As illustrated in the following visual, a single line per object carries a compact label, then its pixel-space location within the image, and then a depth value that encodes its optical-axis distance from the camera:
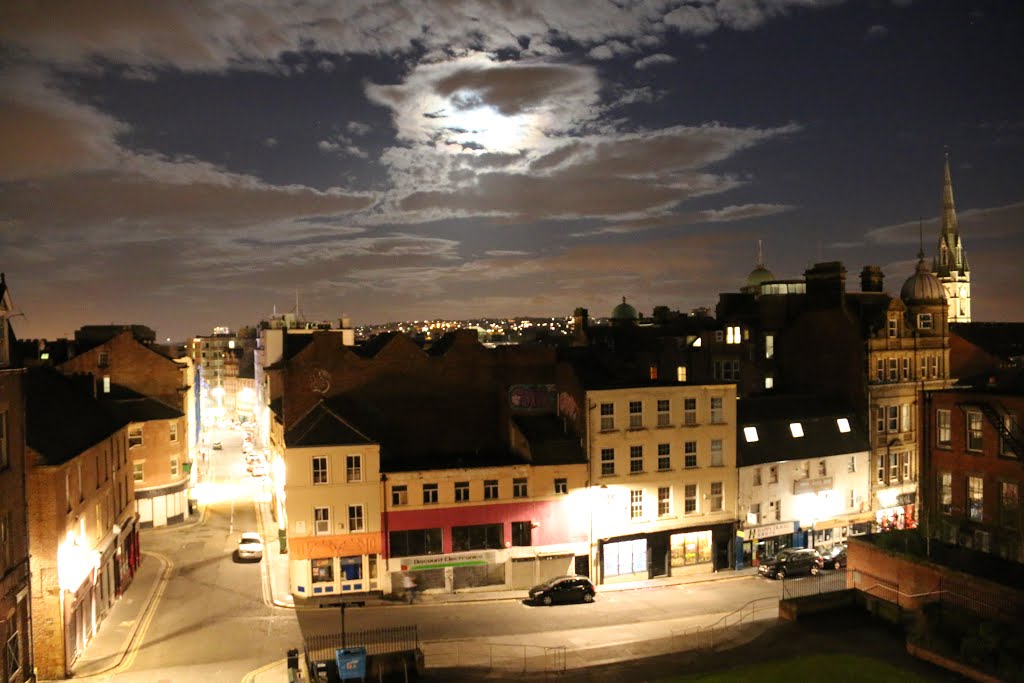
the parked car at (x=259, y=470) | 85.99
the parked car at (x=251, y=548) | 49.38
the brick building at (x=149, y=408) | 58.38
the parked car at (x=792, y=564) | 46.09
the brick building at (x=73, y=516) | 31.31
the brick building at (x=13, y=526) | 25.88
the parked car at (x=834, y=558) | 47.22
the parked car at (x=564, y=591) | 41.00
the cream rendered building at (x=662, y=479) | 45.12
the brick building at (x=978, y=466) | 38.72
